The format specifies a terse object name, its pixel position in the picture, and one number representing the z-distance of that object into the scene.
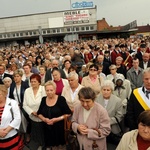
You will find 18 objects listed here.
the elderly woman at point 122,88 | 4.90
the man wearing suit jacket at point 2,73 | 6.70
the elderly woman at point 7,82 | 5.45
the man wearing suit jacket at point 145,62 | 6.98
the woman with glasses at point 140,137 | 2.22
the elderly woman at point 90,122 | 3.23
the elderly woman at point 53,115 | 3.93
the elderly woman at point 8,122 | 3.52
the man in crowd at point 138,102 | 3.25
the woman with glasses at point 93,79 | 5.18
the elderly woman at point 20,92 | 4.93
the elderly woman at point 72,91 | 4.53
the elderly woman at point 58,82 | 5.36
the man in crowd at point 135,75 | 5.80
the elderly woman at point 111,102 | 4.13
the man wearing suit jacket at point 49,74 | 6.55
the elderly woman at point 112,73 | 5.82
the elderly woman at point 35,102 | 4.54
